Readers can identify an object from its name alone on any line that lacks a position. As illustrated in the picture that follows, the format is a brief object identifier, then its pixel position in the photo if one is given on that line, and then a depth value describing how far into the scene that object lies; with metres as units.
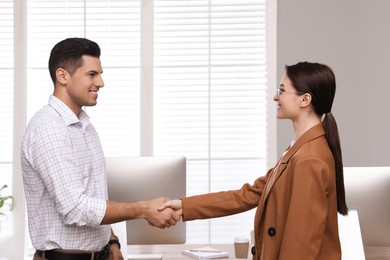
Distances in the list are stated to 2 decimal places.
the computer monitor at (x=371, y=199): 3.07
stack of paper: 3.18
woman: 2.18
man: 2.29
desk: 3.25
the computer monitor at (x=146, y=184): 3.13
